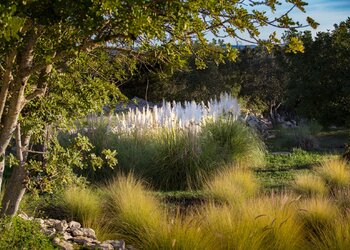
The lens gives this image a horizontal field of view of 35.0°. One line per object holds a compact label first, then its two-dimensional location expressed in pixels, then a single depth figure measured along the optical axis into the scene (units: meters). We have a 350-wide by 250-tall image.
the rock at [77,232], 5.73
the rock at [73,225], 6.08
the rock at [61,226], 5.77
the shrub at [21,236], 4.57
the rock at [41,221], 5.96
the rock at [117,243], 5.31
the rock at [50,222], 6.07
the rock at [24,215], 6.09
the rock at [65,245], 5.15
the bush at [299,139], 17.94
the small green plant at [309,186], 8.35
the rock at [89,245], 5.26
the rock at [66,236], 5.51
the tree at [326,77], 18.97
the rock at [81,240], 5.49
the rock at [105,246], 5.14
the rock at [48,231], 5.43
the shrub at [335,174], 9.22
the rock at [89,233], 5.78
